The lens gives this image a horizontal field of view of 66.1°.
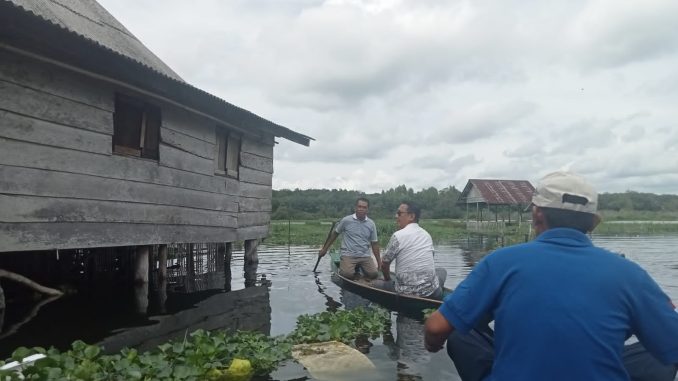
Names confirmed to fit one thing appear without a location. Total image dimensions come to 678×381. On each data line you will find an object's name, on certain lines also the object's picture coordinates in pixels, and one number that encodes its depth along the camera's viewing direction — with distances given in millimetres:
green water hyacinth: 4129
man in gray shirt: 11609
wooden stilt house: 7121
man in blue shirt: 2279
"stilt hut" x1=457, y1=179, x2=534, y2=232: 38872
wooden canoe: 8117
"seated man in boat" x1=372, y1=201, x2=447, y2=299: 8102
